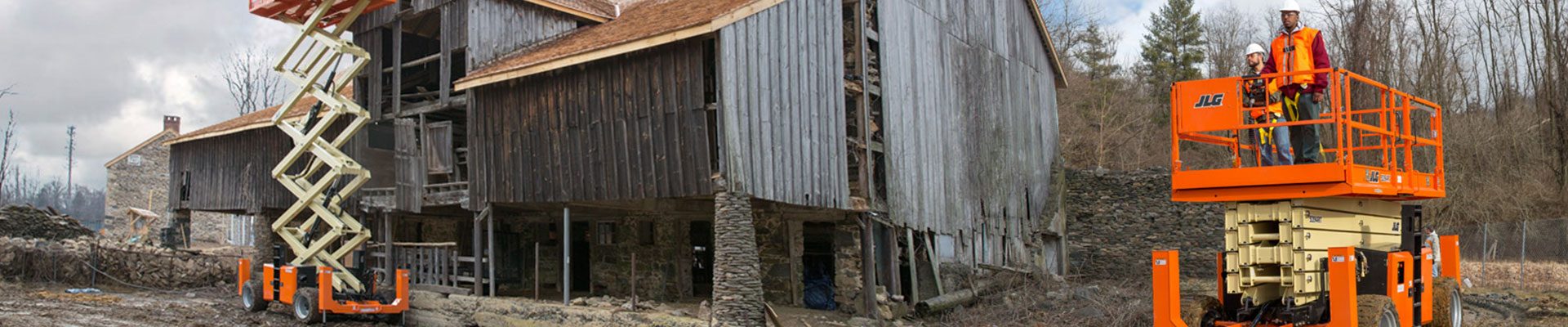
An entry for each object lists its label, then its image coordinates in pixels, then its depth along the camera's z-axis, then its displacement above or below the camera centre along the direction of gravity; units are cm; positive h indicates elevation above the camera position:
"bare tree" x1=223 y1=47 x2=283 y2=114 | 5138 +544
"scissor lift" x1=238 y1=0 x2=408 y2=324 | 1802 +12
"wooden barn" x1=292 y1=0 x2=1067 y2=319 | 1438 +86
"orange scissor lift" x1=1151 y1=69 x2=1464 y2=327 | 894 -38
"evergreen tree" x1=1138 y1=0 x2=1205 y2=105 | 3791 +505
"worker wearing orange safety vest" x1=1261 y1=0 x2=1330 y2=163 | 958 +105
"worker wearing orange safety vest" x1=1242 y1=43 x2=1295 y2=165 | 968 +66
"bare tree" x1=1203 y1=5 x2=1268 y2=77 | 3734 +491
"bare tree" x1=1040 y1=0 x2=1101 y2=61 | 3772 +545
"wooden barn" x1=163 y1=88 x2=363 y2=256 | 2325 +90
